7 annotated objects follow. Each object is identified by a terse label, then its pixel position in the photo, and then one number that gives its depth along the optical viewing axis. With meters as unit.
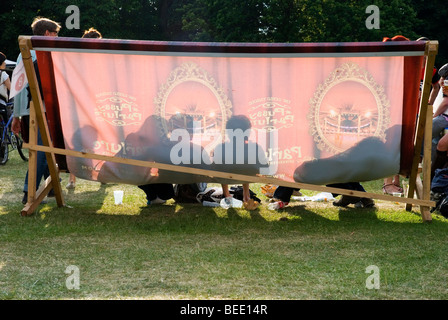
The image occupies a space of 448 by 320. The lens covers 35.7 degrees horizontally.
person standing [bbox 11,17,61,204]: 7.20
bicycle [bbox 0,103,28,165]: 11.83
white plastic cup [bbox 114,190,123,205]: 7.59
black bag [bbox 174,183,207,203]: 7.62
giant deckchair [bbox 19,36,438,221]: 6.11
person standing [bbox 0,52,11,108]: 11.37
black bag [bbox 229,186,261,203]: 7.62
